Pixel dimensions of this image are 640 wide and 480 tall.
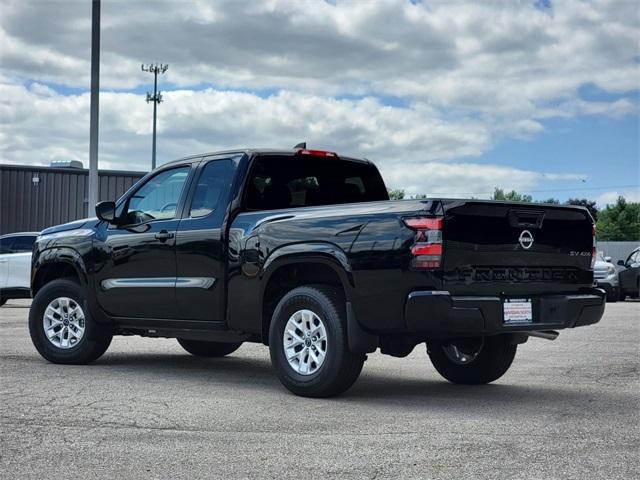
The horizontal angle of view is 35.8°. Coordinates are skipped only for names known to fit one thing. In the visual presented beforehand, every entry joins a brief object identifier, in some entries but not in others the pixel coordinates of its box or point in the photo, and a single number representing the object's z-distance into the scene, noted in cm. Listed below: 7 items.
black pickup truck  706
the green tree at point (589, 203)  8206
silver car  2544
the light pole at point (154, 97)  7112
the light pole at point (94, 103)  2103
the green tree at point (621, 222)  8325
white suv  1892
